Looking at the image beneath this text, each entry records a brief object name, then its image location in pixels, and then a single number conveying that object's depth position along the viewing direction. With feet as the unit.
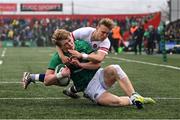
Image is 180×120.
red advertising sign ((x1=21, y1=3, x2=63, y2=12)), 420.36
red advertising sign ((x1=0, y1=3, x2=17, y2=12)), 409.08
